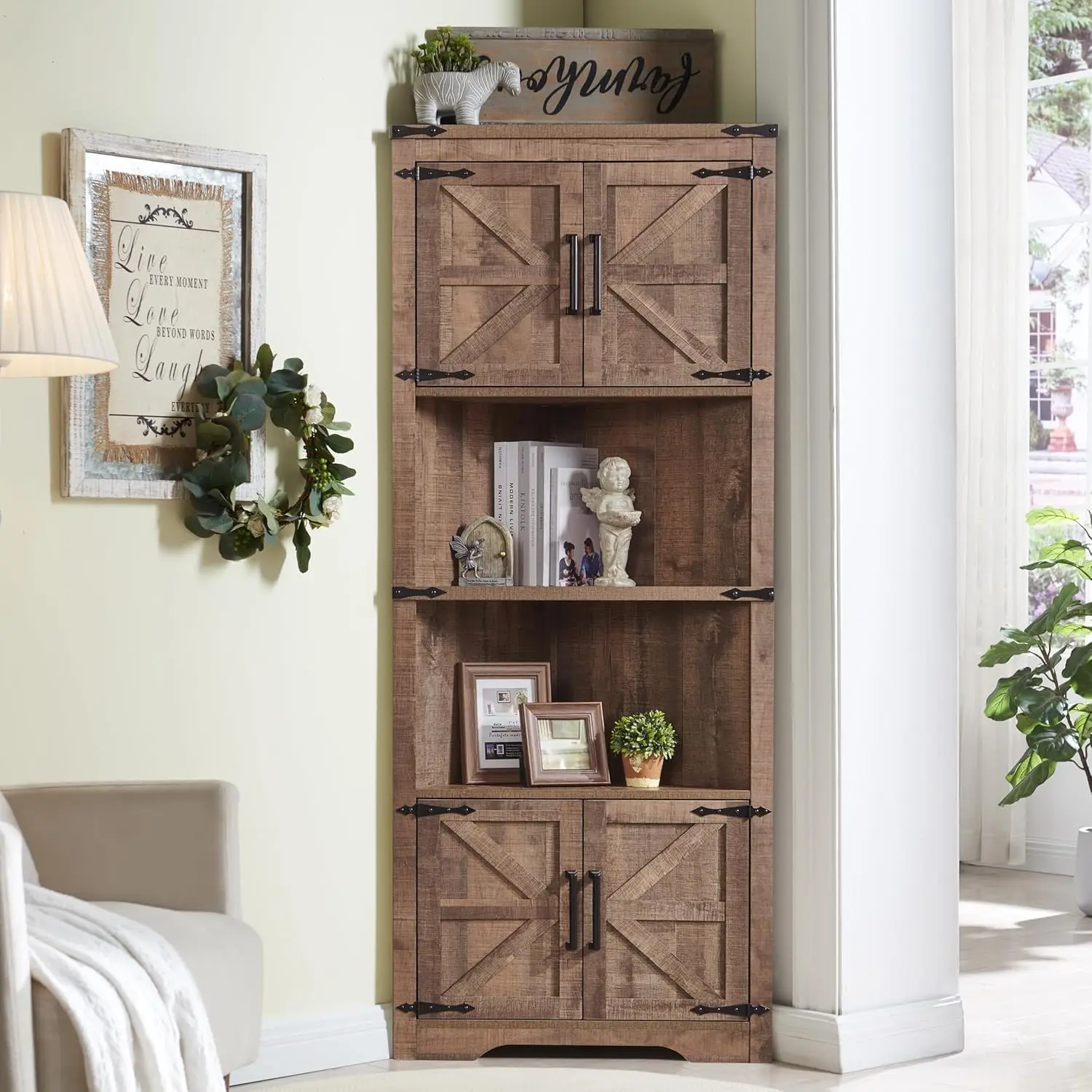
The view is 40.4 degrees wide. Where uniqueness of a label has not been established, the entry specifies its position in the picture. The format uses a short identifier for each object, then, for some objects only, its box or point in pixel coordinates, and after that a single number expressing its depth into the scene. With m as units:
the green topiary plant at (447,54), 3.18
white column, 3.08
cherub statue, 3.32
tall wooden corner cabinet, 3.12
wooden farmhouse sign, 3.28
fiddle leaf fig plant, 4.40
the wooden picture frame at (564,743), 3.25
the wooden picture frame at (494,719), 3.31
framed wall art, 2.87
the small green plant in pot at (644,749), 3.25
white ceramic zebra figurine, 3.16
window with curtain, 5.23
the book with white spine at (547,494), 3.33
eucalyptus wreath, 2.94
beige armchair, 2.48
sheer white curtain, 5.21
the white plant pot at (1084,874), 4.51
